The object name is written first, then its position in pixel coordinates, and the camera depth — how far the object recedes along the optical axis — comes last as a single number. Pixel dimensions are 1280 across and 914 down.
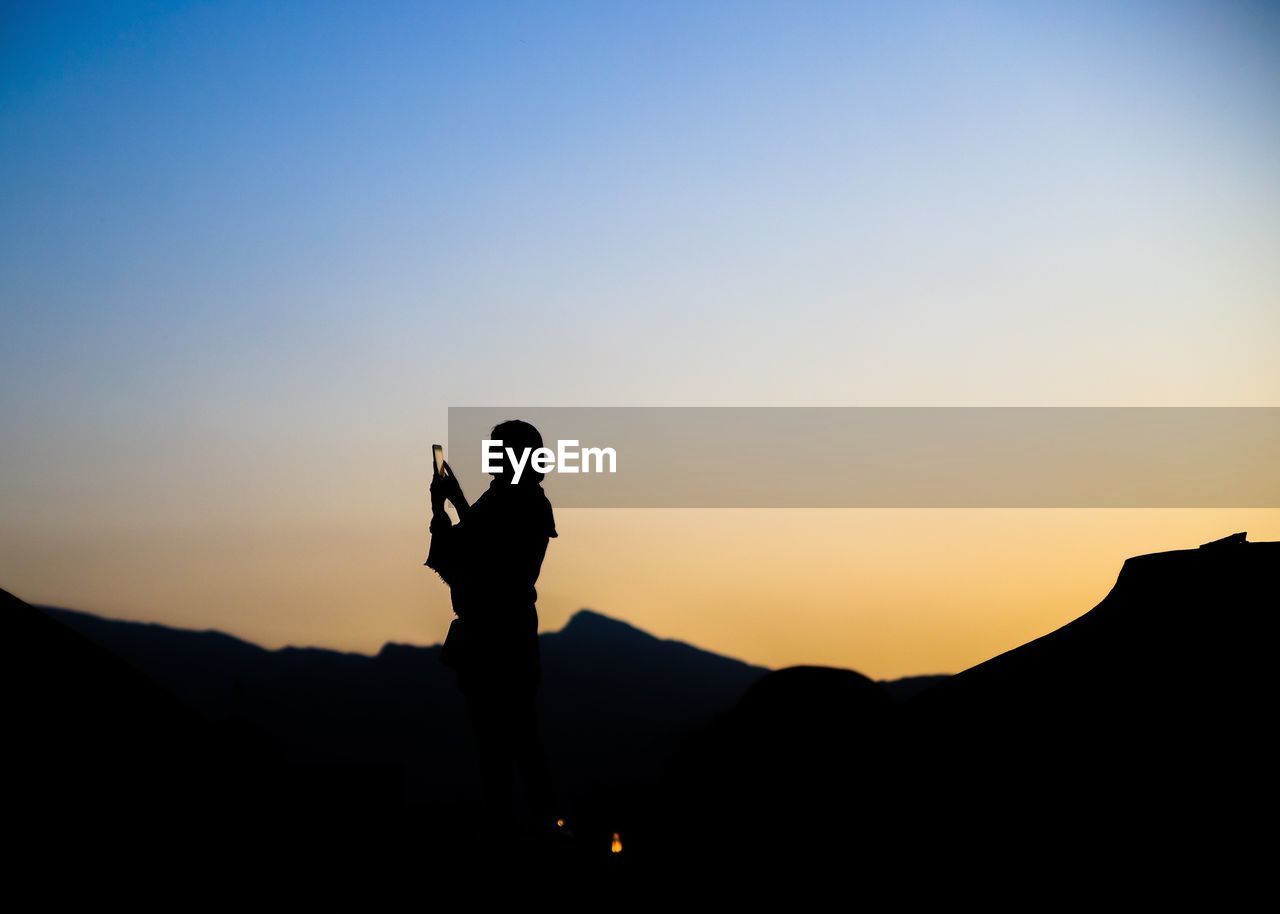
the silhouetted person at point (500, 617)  6.73
